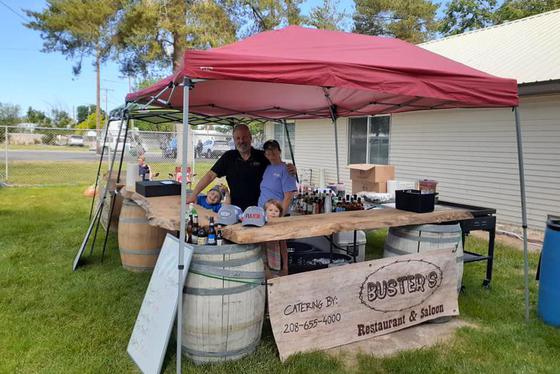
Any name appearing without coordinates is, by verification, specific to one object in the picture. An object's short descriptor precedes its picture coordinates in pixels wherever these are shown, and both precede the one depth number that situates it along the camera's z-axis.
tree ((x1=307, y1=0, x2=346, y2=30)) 24.83
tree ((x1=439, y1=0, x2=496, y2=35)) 20.56
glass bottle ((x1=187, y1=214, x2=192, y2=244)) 2.73
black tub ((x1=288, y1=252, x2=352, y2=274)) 3.48
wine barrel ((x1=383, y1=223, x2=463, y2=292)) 3.39
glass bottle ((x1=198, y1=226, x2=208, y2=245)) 2.62
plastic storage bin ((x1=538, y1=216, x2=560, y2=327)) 3.29
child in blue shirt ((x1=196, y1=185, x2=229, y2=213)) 3.65
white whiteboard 2.51
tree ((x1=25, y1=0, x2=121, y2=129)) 15.42
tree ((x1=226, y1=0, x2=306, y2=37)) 16.00
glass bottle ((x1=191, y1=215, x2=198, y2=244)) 2.69
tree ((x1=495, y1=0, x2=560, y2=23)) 18.22
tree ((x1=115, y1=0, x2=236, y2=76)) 15.02
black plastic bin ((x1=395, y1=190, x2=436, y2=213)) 3.59
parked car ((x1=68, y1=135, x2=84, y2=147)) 37.33
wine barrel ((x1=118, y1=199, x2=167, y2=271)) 4.34
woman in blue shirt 3.94
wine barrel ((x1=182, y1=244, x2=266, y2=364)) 2.55
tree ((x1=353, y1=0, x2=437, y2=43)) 24.38
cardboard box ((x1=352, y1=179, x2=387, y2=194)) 8.20
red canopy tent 2.48
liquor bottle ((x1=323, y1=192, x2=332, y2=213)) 4.10
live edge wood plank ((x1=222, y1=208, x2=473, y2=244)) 2.67
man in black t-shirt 4.07
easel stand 4.51
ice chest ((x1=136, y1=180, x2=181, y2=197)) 4.13
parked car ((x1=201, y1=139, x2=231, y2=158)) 20.77
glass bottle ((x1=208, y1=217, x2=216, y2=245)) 2.63
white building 6.45
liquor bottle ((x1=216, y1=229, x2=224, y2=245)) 2.64
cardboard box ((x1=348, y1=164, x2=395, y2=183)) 8.28
